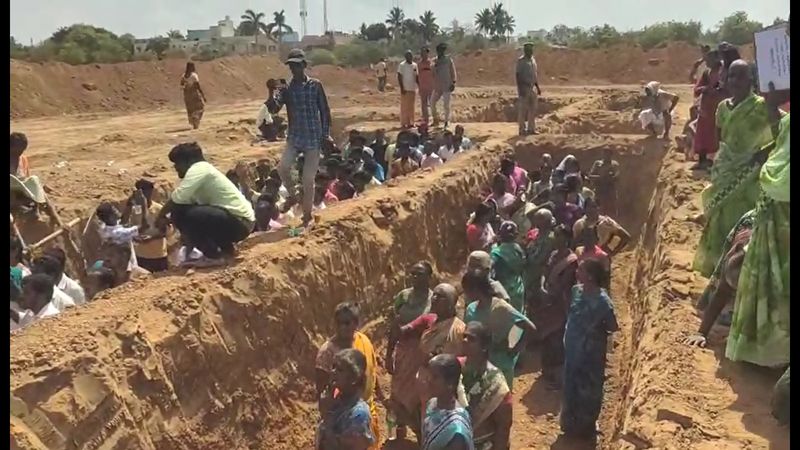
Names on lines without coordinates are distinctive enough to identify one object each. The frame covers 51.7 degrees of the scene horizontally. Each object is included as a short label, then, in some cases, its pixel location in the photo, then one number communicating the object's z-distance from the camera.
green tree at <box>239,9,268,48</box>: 80.62
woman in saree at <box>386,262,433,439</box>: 6.67
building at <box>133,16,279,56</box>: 58.44
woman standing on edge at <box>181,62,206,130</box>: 19.91
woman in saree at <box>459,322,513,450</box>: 5.49
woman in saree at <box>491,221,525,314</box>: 8.17
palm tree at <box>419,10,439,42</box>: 69.38
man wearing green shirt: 7.22
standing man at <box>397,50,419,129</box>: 17.59
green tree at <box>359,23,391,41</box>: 74.06
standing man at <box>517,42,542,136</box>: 14.90
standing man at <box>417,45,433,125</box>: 17.98
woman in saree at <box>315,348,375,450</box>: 5.18
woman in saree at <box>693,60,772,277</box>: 6.67
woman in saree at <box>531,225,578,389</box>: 8.12
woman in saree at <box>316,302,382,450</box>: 5.99
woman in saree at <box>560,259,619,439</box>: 6.51
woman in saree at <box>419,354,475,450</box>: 4.83
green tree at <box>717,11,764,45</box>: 47.44
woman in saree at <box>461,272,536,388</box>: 6.54
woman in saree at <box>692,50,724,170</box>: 11.02
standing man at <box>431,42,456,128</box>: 17.12
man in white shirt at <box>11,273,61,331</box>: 6.40
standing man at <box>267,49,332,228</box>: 8.39
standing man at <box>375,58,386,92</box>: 36.22
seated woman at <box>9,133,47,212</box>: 7.82
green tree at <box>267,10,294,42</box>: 78.50
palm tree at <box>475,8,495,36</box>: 73.50
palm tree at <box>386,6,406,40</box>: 75.12
